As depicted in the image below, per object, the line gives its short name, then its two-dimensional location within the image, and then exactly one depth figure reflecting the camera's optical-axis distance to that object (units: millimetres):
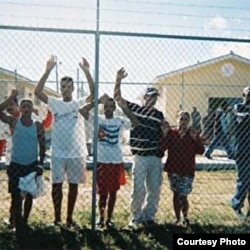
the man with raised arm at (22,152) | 5699
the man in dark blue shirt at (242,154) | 6633
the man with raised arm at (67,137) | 5910
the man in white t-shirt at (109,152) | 6168
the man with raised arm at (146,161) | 6141
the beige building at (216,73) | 19359
